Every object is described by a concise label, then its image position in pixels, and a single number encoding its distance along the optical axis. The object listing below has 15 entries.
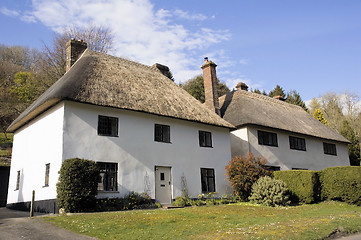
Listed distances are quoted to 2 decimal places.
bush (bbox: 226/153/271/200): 18.01
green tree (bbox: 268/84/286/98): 59.89
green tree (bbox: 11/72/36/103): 35.06
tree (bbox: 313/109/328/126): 44.01
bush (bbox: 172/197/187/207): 16.73
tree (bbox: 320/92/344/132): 47.28
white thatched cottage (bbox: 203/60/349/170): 22.81
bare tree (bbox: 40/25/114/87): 33.06
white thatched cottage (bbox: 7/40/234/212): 15.16
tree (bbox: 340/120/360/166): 34.64
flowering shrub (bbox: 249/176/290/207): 16.44
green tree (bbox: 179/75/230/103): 46.50
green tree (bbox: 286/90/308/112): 56.82
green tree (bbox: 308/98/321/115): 53.28
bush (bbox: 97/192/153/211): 14.35
